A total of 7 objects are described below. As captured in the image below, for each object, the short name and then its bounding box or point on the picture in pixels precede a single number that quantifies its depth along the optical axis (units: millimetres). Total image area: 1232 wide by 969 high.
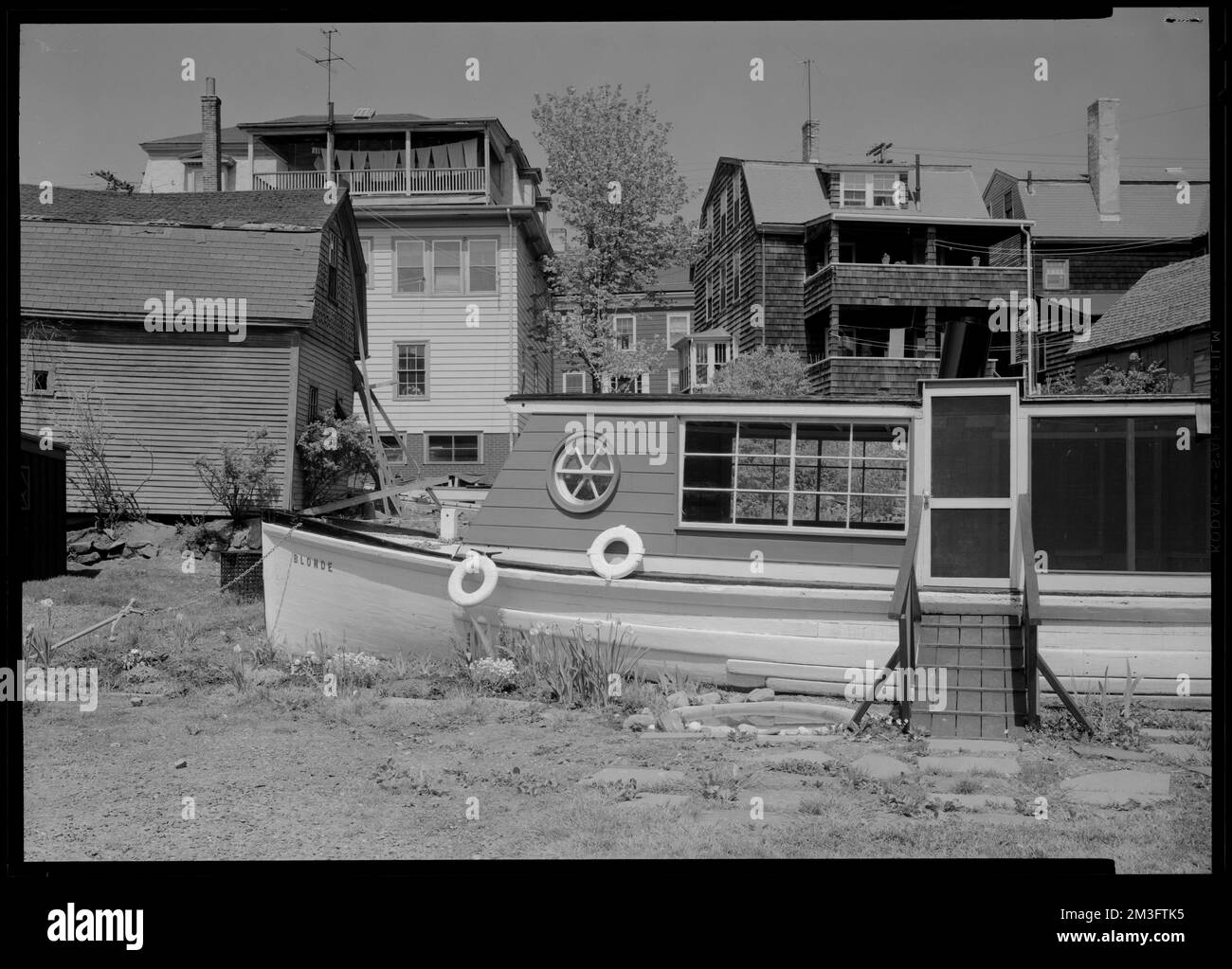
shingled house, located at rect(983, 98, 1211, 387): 26172
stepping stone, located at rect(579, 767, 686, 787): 5848
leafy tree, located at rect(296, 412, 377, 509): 15391
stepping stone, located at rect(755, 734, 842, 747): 6730
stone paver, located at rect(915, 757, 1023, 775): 6035
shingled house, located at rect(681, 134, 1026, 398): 24516
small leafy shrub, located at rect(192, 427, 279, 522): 14359
